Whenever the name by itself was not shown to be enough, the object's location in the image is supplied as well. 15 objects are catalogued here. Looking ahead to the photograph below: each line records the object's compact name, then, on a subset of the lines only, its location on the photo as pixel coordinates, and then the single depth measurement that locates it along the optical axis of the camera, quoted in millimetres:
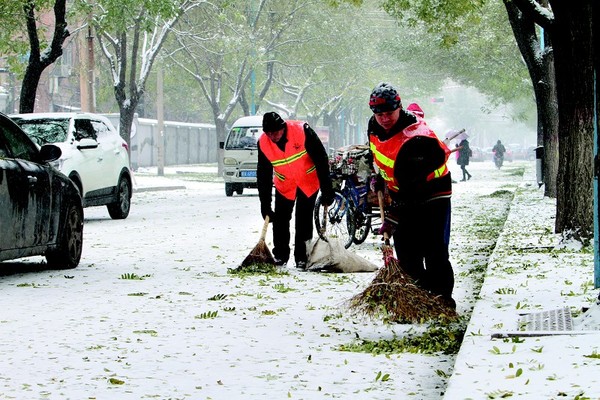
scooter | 68062
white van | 31547
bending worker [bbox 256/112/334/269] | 12680
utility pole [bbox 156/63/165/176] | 49938
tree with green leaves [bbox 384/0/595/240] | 13547
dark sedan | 11445
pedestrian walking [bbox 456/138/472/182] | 46750
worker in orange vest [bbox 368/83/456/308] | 8789
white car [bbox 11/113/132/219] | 20359
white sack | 12594
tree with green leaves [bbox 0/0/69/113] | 25766
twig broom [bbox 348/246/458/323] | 8727
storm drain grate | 7484
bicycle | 15391
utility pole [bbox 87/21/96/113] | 34062
